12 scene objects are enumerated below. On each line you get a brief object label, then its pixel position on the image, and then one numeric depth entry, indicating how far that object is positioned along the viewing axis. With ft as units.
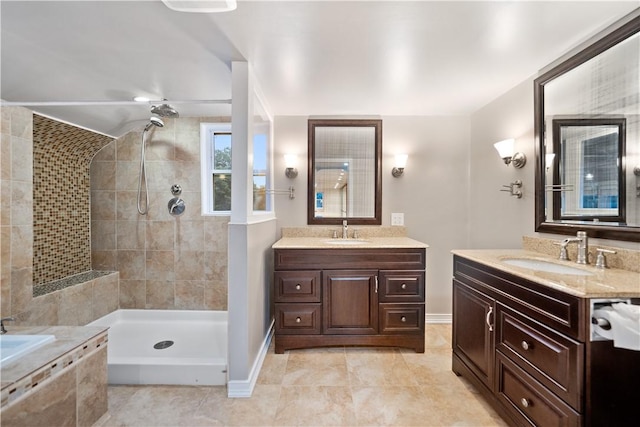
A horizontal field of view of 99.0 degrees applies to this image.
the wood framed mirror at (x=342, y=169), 9.32
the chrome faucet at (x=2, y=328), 5.23
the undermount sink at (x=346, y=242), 8.09
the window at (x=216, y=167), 9.75
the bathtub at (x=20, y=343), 4.47
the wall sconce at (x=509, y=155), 6.89
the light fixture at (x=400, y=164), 9.07
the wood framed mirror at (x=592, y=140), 4.57
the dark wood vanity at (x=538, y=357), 3.40
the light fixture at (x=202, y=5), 3.87
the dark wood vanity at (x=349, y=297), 7.39
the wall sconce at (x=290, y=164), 9.13
